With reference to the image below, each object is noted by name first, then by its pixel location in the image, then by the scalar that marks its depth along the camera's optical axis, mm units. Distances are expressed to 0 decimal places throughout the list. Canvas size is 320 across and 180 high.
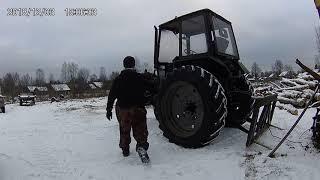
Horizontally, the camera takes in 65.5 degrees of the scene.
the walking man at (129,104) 4100
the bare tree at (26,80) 61952
